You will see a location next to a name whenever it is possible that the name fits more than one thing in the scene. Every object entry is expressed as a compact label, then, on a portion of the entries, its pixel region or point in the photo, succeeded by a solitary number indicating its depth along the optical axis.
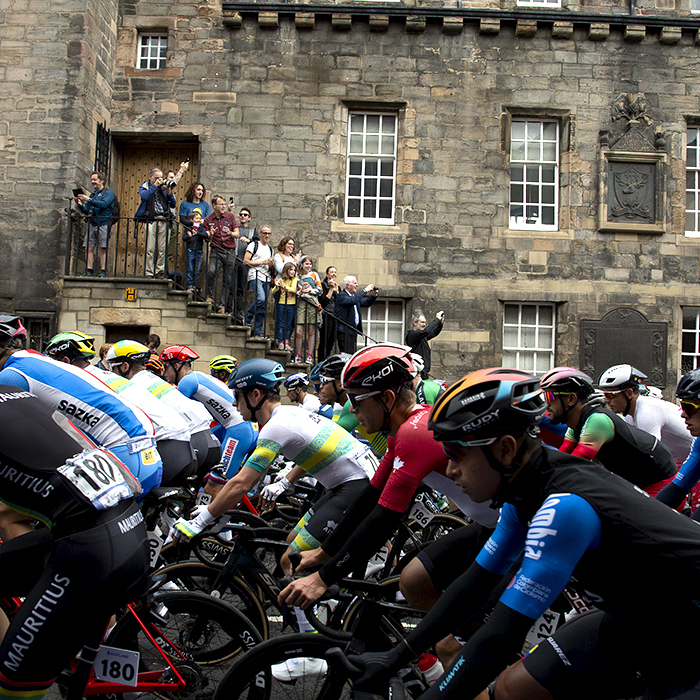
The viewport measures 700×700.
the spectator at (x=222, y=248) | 14.76
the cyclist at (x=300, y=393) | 9.89
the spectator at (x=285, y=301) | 14.50
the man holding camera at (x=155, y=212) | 14.64
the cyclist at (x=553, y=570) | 2.24
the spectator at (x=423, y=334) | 14.78
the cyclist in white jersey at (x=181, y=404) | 7.48
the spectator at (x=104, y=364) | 9.24
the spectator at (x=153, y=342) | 12.45
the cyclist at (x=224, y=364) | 9.93
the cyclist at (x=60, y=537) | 2.94
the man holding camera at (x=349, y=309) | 14.99
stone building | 16.97
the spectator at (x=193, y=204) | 15.09
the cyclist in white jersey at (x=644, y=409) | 6.55
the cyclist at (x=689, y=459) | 4.45
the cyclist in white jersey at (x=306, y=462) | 4.55
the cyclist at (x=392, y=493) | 3.40
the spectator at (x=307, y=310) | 14.63
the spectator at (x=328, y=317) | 14.93
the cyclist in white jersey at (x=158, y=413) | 6.14
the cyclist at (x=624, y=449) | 5.50
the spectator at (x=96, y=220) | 14.86
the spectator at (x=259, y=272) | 14.83
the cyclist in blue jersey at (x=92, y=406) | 4.38
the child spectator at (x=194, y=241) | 14.46
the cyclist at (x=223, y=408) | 7.79
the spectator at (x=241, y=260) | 14.91
